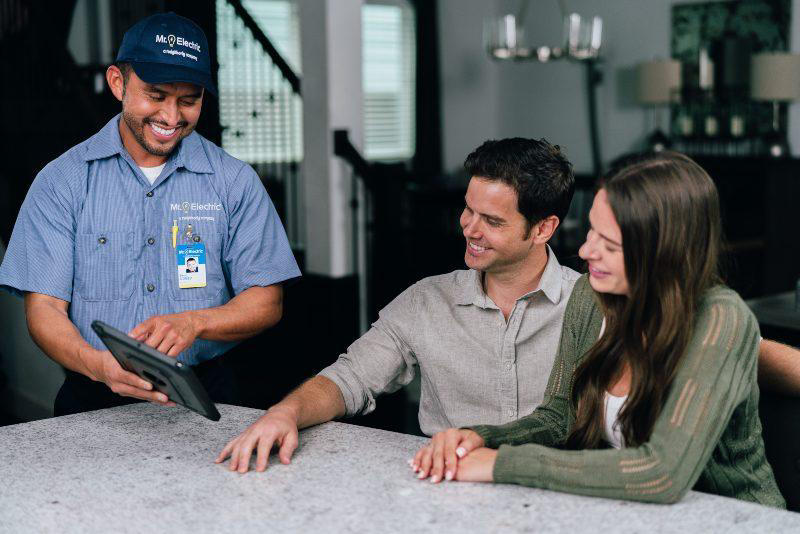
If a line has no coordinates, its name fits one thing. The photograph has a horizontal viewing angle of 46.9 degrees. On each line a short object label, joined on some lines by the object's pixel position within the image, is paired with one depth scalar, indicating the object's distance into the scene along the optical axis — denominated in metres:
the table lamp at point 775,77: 6.21
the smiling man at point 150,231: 2.24
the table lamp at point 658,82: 7.09
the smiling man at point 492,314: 2.21
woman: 1.51
